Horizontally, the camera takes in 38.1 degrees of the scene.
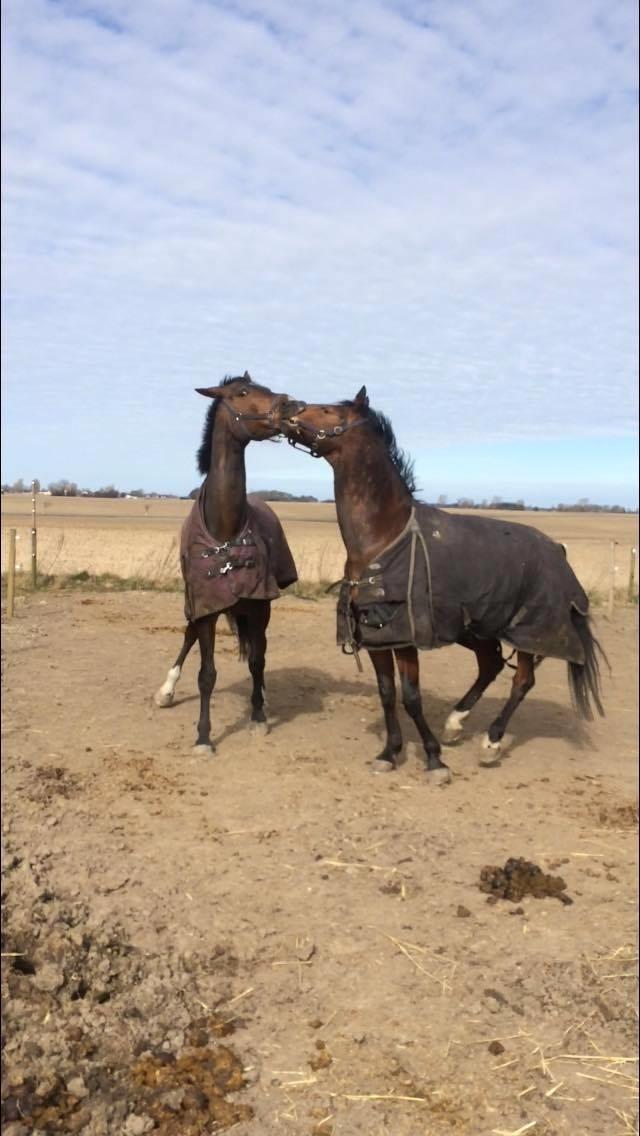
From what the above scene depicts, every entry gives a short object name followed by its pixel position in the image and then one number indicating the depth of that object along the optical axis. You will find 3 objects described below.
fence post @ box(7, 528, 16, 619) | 7.70
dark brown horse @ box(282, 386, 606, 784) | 4.44
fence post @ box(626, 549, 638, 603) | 15.73
